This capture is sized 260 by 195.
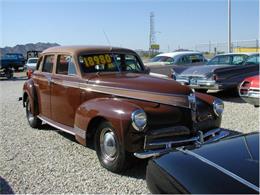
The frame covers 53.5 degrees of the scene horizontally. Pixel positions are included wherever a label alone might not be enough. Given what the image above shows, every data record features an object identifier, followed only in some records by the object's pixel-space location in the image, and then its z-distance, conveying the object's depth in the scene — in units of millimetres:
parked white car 21076
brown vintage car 3344
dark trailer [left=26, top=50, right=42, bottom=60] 27562
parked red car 5967
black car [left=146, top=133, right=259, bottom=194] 1626
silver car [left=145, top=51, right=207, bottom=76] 10270
